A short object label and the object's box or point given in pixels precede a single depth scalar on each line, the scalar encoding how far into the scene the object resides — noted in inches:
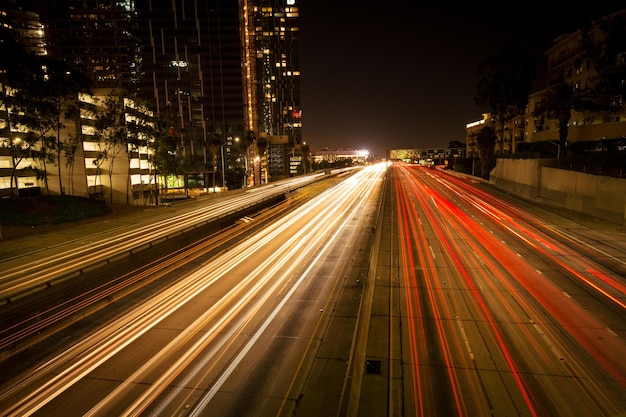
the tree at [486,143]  2765.7
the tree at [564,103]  1707.7
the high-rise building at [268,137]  5866.1
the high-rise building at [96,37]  4803.2
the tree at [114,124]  1664.6
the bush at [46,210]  1161.4
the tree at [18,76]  1122.0
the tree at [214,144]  2824.8
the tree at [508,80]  2340.1
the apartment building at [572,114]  1891.0
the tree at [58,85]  1345.4
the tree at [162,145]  1920.5
